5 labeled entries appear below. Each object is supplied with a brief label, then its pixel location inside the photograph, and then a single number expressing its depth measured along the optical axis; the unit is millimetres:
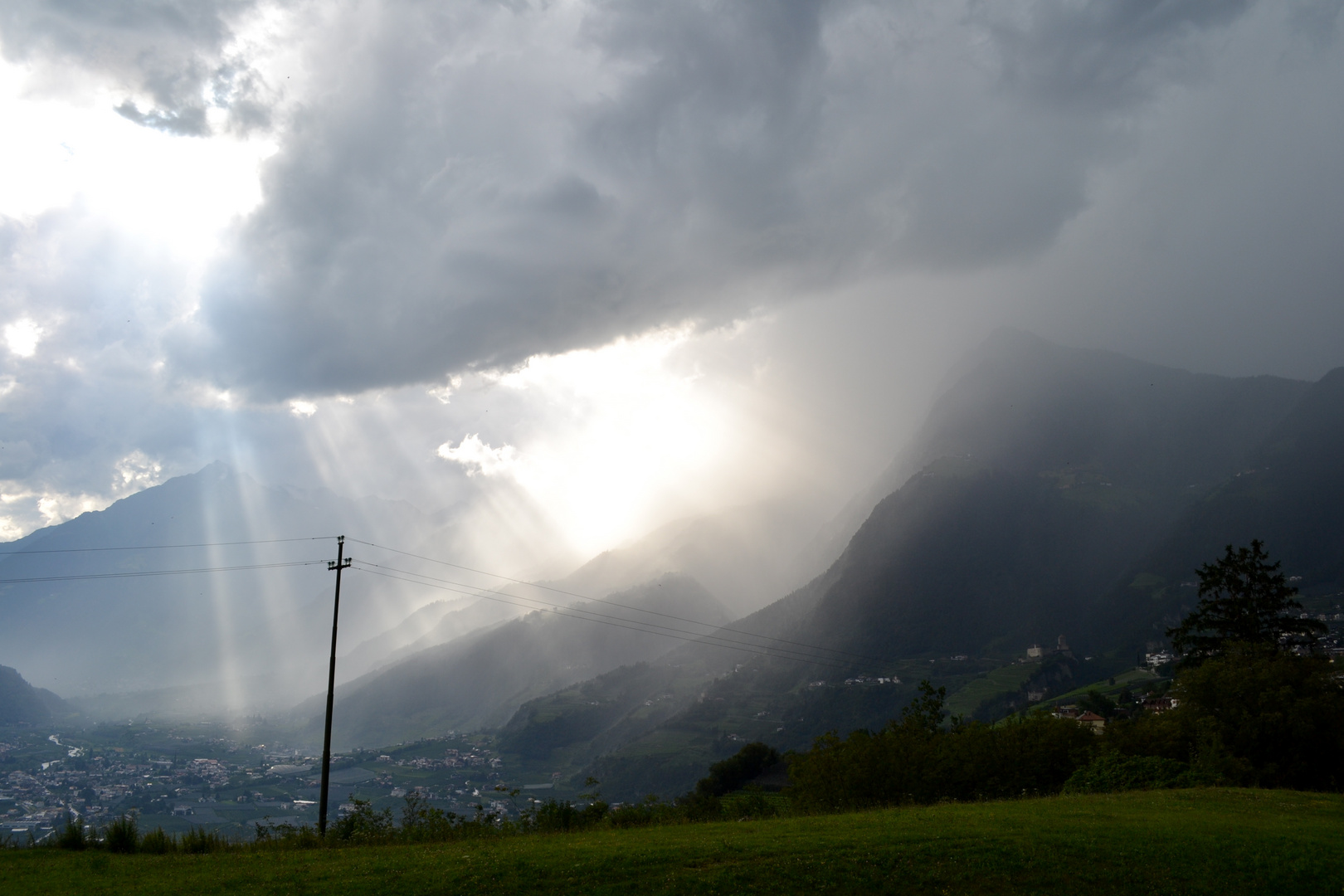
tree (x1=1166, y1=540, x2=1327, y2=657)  65438
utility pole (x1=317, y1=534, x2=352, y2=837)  30189
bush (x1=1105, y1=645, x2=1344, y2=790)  38188
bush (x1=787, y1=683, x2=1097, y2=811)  43750
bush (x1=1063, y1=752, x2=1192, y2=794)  36062
